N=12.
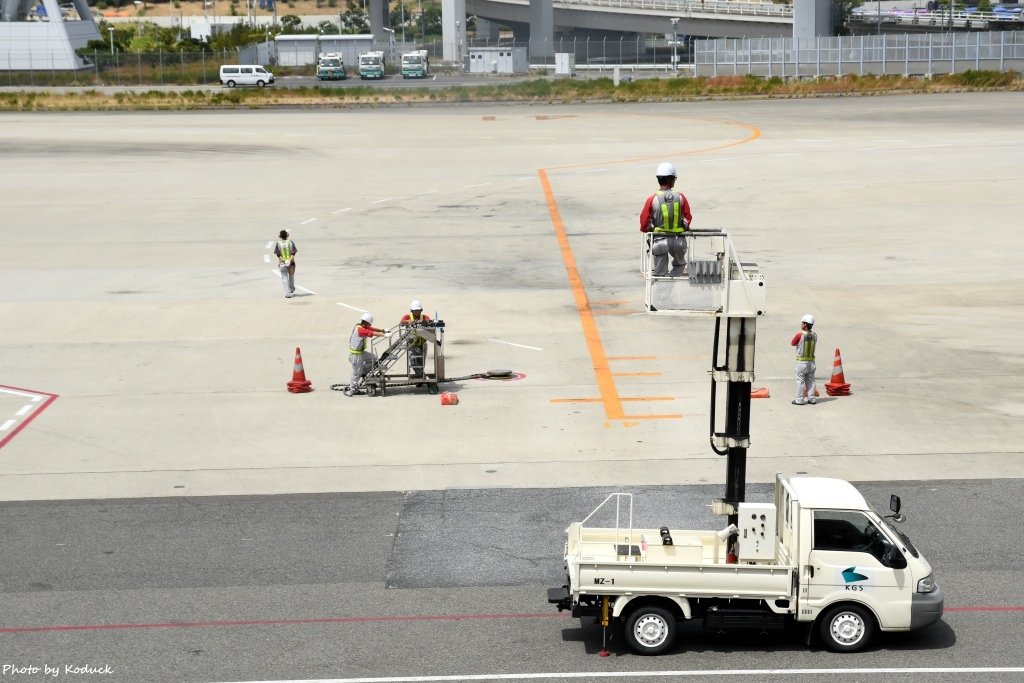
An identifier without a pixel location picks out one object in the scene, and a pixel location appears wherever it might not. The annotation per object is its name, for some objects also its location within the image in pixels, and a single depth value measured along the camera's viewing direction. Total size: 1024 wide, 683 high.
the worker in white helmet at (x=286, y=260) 30.56
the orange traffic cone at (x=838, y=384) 22.98
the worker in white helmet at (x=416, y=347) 23.77
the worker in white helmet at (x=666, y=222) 14.98
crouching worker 23.36
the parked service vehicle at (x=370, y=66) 106.00
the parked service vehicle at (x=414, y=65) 107.25
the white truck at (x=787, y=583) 12.96
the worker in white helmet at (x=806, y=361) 22.08
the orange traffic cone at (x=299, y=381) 23.77
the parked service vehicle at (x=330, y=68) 104.69
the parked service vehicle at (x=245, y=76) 100.88
